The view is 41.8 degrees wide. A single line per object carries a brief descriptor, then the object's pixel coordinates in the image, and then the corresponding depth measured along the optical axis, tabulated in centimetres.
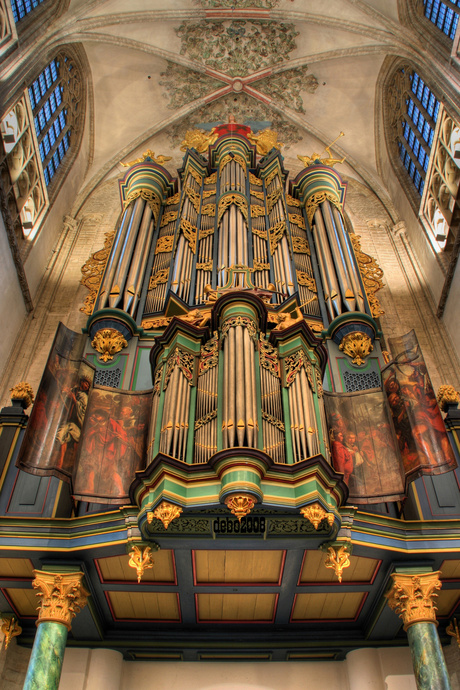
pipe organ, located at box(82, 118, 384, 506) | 788
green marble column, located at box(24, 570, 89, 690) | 698
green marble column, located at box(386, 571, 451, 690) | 711
